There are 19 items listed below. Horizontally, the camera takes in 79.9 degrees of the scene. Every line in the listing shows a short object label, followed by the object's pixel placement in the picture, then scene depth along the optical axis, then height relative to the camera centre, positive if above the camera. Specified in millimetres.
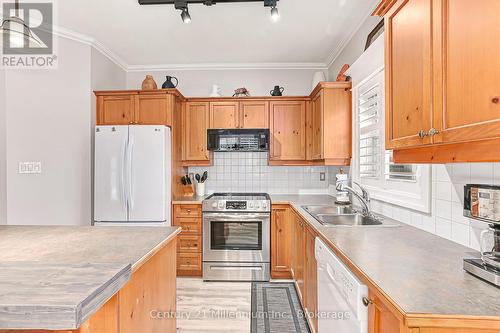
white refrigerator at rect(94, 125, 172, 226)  3260 -92
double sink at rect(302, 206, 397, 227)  2245 -405
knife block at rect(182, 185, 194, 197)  3960 -326
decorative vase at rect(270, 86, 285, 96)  3859 +971
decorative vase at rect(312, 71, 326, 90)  3744 +1122
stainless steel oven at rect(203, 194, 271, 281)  3391 -852
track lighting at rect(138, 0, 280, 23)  2434 +1342
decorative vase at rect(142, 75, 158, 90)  3639 +1015
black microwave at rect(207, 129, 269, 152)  3734 +333
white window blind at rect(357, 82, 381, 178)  2447 +317
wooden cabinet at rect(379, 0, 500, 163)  931 +327
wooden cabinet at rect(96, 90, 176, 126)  3520 +702
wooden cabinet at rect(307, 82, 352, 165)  3100 +460
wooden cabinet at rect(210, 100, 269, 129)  3844 +689
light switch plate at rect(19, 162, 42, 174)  3172 -9
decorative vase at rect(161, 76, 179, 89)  3682 +1020
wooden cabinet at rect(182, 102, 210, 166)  3865 +473
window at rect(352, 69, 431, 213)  1881 +20
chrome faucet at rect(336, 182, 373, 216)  2318 -272
